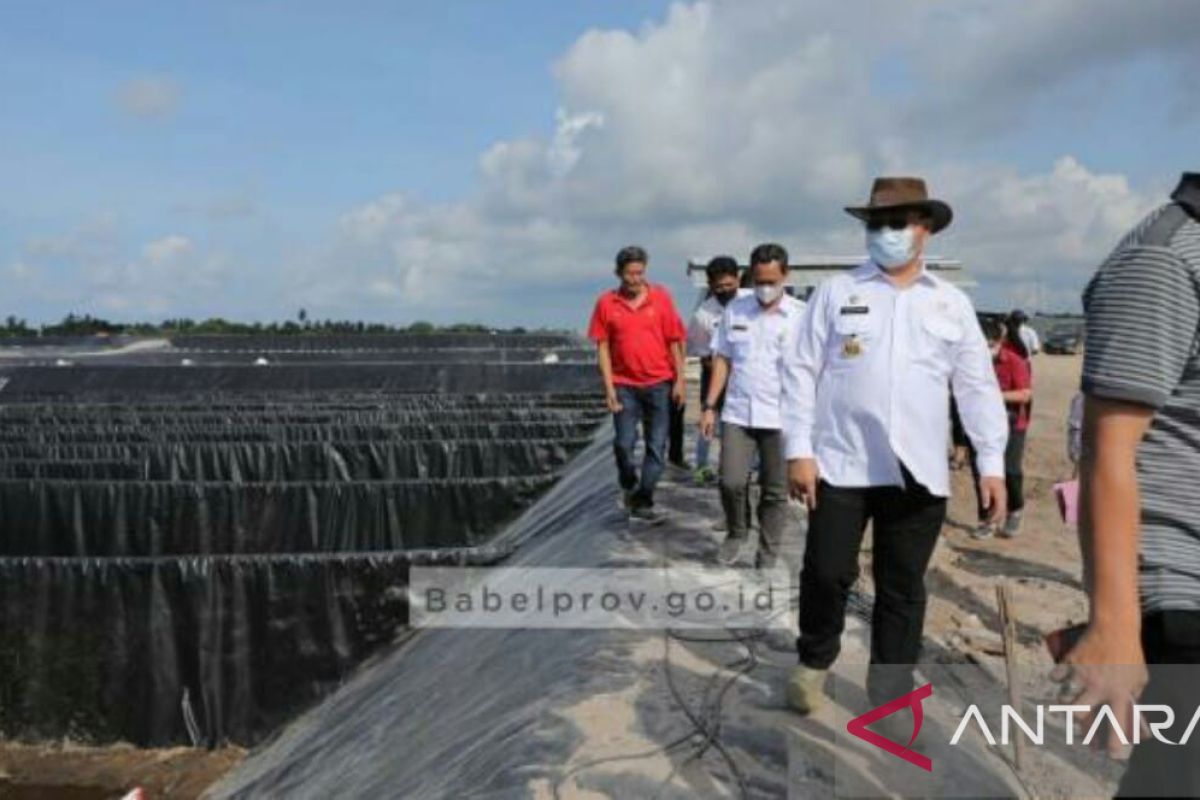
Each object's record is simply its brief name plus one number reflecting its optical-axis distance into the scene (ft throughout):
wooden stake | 10.46
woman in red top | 28.40
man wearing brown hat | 11.16
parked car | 151.94
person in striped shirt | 5.38
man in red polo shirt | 22.13
